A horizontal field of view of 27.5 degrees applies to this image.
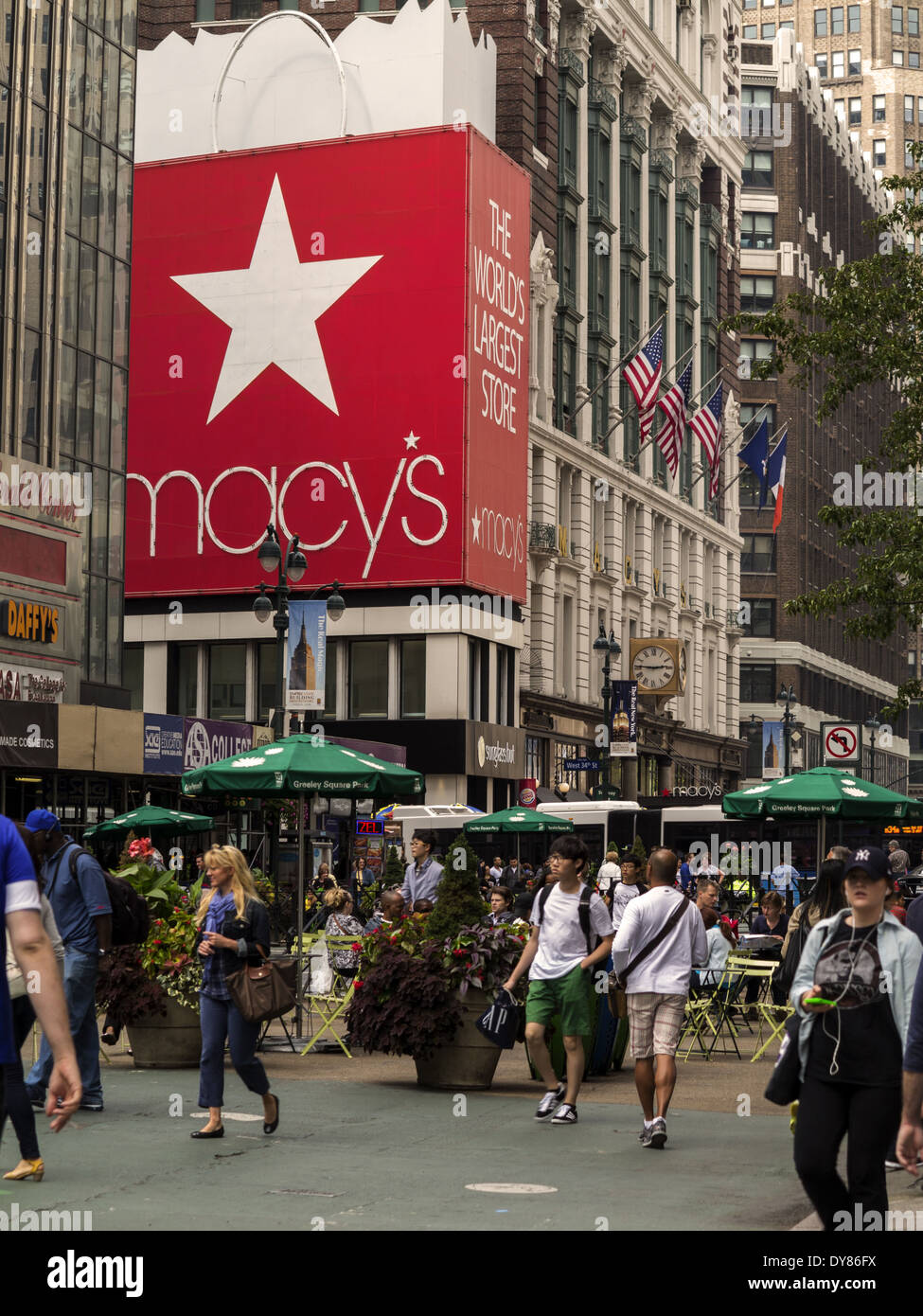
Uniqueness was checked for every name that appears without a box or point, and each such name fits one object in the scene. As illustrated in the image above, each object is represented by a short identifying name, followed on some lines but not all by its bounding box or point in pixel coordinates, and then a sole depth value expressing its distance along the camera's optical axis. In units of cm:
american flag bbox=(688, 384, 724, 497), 5809
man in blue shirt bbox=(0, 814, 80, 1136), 603
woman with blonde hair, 1208
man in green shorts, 1311
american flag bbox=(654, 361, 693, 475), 5388
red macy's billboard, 5466
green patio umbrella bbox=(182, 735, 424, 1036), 1825
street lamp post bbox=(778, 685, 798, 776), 7443
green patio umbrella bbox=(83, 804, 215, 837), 2791
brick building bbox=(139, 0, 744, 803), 6178
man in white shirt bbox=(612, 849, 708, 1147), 1217
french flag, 6612
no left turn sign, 3133
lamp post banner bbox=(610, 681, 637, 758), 6006
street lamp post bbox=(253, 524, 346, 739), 2875
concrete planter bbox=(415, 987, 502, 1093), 1504
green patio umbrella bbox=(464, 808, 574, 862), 3706
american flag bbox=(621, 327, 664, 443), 5219
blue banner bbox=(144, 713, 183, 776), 3941
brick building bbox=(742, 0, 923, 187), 14638
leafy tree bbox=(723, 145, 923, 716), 2169
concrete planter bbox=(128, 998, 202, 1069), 1591
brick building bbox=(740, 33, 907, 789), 9856
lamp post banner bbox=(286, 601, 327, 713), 2742
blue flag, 6400
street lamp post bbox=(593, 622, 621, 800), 4509
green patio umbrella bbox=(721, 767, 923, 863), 2134
